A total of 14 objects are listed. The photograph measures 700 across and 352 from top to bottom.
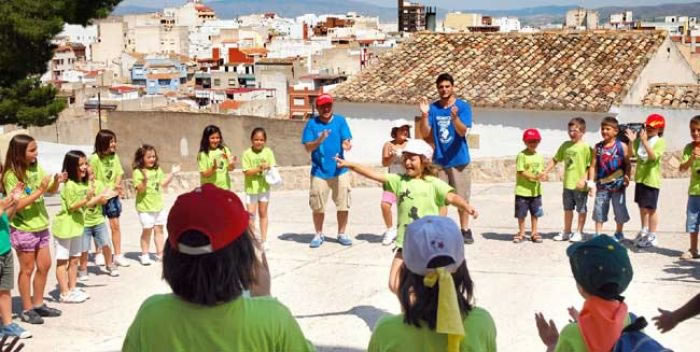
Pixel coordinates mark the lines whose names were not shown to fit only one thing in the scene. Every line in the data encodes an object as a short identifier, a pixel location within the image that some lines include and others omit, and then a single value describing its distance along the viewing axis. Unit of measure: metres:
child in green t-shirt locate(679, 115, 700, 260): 8.67
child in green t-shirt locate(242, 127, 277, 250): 9.79
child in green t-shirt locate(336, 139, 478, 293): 6.86
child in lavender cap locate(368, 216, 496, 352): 3.34
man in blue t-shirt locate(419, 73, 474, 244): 9.30
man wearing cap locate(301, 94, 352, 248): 9.66
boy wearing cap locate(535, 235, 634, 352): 3.51
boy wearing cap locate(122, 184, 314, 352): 3.07
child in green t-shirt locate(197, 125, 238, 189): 9.64
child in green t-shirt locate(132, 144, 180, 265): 9.23
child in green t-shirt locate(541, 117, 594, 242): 9.58
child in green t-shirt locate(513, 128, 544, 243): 9.83
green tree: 22.28
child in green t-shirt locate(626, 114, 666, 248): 9.20
